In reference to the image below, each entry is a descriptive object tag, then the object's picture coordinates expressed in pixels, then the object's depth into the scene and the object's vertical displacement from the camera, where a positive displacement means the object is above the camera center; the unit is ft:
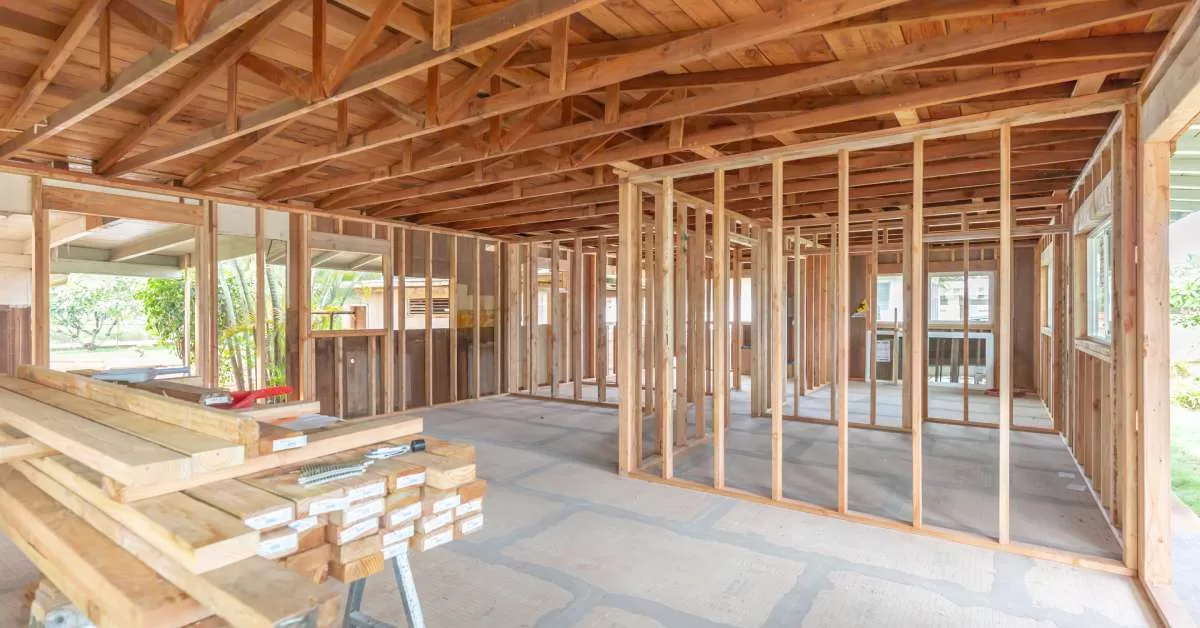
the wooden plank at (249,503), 4.86 -1.62
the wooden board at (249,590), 3.83 -1.89
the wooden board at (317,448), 5.10 -1.45
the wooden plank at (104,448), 4.93 -1.24
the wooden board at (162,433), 5.32 -1.22
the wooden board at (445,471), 5.98 -1.62
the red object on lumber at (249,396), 8.24 -1.19
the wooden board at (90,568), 4.22 -2.03
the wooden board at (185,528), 4.24 -1.63
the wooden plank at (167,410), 5.63 -1.07
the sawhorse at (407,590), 6.28 -2.99
